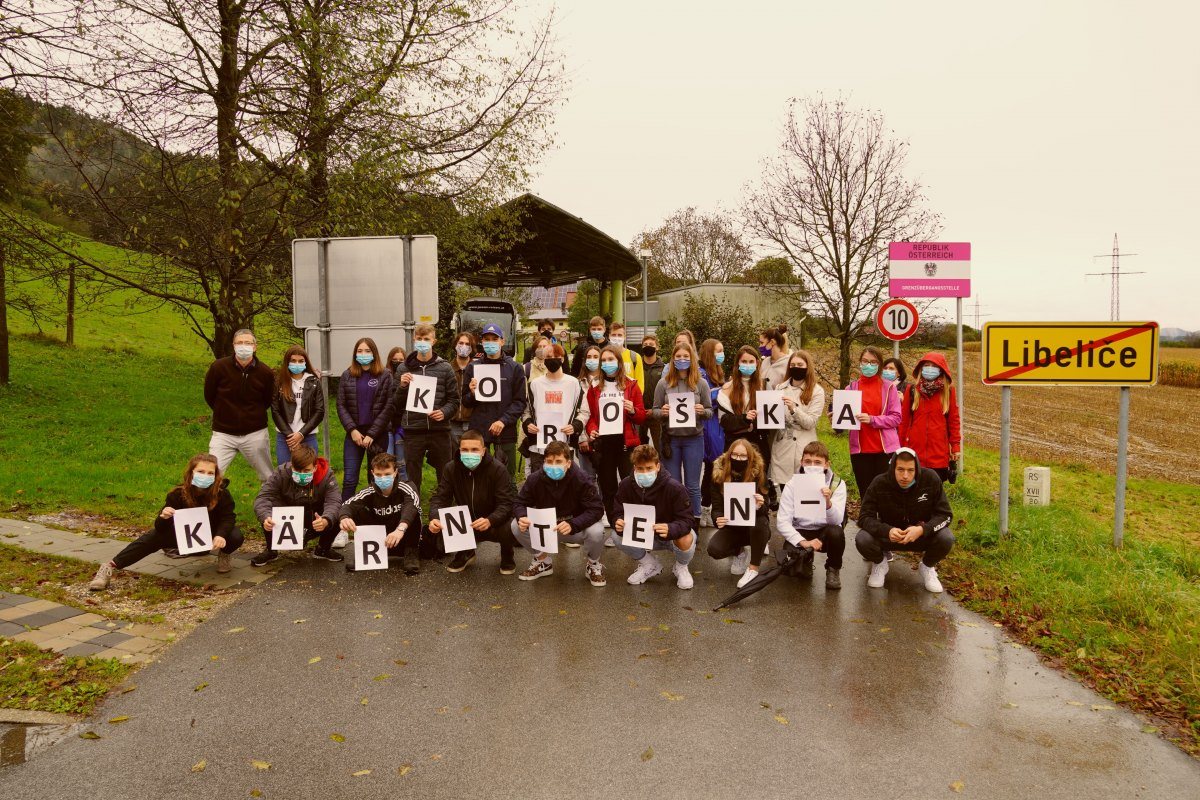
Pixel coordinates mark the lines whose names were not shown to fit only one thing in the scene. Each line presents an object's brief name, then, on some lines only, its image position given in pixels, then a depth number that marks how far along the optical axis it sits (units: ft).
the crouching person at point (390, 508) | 23.73
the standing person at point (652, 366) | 30.94
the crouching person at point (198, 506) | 22.16
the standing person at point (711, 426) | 29.63
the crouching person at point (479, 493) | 23.94
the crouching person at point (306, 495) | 24.03
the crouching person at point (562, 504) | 23.47
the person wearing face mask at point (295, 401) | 27.84
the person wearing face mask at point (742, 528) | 23.26
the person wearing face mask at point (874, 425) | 27.09
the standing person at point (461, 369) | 28.67
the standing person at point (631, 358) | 31.69
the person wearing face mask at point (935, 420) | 27.81
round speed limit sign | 38.32
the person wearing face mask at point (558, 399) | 27.84
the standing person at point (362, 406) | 27.68
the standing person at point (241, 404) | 26.53
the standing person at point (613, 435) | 27.68
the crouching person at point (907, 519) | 22.39
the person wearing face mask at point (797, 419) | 27.14
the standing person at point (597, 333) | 32.53
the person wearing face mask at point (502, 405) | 28.43
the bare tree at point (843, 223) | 69.26
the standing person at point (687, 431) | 27.81
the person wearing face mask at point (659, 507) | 22.88
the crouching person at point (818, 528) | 22.82
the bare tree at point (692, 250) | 199.82
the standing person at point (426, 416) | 27.48
